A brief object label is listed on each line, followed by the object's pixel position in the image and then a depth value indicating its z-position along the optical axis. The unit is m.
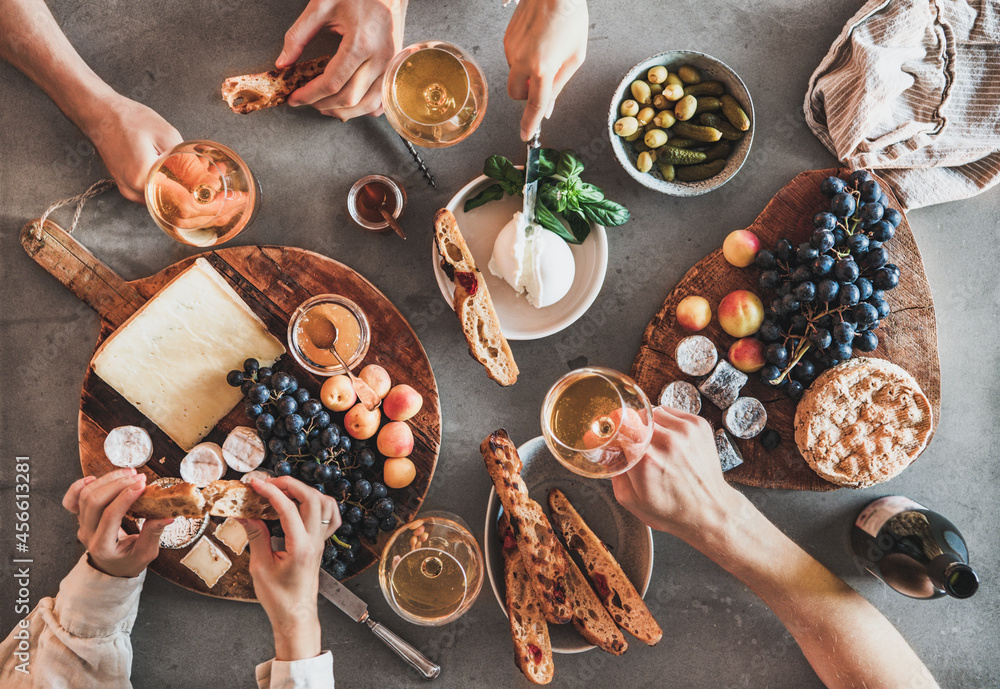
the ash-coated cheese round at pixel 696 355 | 0.89
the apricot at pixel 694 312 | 0.88
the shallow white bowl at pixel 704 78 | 0.87
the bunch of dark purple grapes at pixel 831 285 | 0.85
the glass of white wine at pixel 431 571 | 0.84
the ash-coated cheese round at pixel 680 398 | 0.89
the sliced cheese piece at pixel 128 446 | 0.88
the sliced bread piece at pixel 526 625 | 0.83
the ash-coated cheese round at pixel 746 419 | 0.88
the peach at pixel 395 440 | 0.87
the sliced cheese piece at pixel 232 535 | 0.88
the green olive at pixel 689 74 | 0.88
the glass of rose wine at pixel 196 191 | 0.83
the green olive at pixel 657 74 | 0.88
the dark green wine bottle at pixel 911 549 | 0.81
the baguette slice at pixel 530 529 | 0.82
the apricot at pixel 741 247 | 0.89
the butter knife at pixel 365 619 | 0.88
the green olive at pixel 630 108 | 0.88
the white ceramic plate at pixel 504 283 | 0.88
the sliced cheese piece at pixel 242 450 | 0.88
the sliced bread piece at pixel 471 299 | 0.85
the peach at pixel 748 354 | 0.88
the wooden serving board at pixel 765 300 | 0.89
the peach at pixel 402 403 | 0.87
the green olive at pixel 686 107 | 0.87
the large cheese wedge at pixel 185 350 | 0.87
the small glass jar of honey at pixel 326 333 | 0.87
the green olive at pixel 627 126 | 0.88
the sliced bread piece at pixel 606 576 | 0.85
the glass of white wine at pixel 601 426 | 0.77
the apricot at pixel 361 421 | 0.87
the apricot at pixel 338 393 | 0.87
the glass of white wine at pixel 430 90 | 0.81
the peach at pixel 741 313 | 0.87
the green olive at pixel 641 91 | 0.88
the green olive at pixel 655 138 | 0.88
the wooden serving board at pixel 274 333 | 0.89
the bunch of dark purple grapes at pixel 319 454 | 0.86
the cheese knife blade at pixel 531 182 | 0.85
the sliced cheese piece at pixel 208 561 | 0.88
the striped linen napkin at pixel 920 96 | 0.87
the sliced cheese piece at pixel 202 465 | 0.88
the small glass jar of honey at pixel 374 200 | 0.90
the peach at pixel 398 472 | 0.87
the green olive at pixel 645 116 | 0.88
